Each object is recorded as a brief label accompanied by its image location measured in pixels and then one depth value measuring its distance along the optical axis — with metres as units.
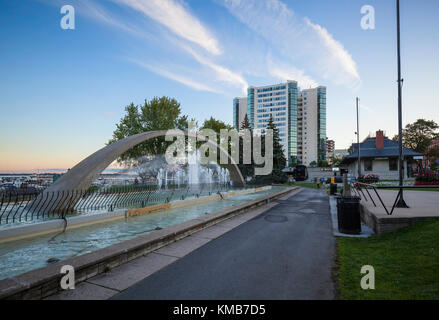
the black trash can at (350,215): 7.44
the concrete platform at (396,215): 6.73
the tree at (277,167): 44.12
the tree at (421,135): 54.41
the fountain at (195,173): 35.88
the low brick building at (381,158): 37.03
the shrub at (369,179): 28.40
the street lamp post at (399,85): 9.99
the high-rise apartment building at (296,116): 125.31
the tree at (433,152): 49.56
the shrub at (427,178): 20.12
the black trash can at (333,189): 21.58
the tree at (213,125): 48.80
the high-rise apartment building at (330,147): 189.88
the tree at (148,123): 34.81
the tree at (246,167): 49.79
